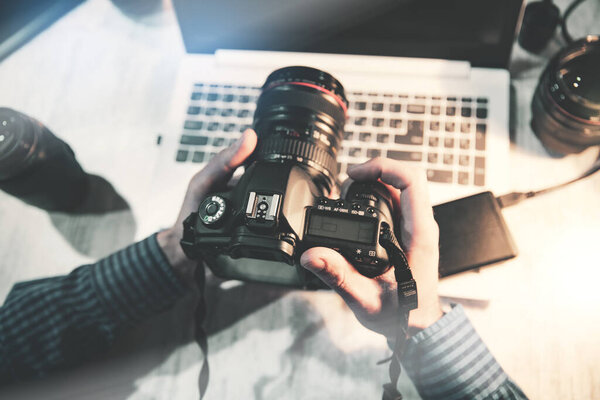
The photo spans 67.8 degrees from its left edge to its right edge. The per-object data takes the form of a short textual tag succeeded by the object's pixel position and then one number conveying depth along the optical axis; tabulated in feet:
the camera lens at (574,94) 1.64
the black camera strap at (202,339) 1.70
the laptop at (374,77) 1.82
